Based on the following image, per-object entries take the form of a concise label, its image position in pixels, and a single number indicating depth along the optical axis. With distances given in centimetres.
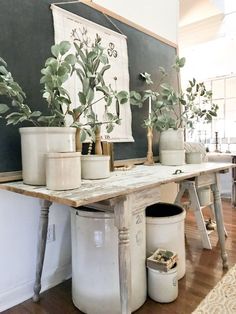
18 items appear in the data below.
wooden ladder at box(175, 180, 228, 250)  215
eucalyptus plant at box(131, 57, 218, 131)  206
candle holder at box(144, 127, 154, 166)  211
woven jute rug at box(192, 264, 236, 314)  142
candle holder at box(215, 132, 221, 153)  441
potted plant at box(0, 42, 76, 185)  117
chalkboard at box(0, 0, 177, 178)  137
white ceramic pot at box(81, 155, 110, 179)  138
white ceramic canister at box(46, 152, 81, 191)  112
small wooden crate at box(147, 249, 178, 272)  147
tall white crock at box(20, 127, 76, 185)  123
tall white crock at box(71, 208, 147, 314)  135
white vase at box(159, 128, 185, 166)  204
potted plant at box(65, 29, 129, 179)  131
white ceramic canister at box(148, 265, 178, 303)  150
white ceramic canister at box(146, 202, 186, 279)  163
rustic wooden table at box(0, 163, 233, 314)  103
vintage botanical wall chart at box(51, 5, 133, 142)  163
